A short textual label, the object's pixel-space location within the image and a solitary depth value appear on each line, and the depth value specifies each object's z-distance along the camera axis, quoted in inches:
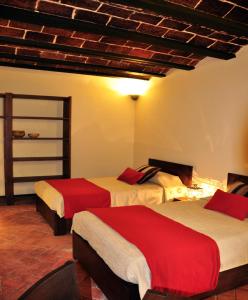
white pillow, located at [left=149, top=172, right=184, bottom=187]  166.9
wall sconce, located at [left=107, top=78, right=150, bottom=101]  213.9
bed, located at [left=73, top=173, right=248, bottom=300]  78.2
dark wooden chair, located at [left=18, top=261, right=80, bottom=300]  44.7
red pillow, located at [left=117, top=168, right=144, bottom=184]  170.6
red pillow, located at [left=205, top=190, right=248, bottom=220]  108.5
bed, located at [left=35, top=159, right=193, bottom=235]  141.1
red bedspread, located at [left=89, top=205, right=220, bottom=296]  75.6
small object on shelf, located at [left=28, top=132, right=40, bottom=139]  191.9
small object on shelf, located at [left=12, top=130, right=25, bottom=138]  187.3
